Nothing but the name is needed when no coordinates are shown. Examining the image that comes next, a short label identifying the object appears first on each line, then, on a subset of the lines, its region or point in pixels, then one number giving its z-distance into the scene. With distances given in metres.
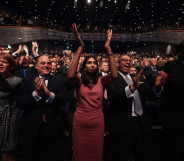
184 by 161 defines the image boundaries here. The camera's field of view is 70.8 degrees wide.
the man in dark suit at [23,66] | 2.44
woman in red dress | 1.36
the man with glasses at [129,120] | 1.49
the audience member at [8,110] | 1.31
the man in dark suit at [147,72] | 3.83
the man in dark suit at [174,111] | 1.26
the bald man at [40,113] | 1.41
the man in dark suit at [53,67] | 3.02
